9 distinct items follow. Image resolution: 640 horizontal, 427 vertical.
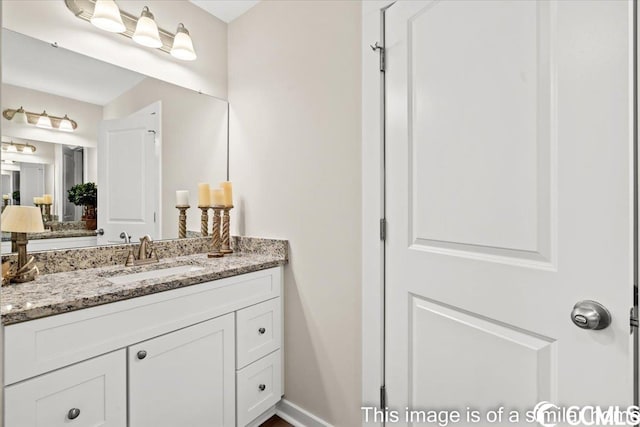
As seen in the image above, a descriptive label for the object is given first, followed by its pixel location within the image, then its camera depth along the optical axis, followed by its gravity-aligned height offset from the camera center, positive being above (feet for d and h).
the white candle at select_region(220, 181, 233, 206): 6.46 +0.41
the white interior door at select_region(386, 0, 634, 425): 2.52 +0.11
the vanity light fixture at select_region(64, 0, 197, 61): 5.07 +3.23
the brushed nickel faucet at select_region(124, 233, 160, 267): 5.38 -0.71
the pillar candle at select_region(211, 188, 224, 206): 6.31 +0.32
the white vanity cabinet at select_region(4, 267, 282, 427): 3.22 -1.82
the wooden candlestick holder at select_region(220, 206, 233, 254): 6.35 -0.37
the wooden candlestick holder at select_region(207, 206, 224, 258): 6.33 -0.33
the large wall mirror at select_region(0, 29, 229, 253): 4.67 +1.22
